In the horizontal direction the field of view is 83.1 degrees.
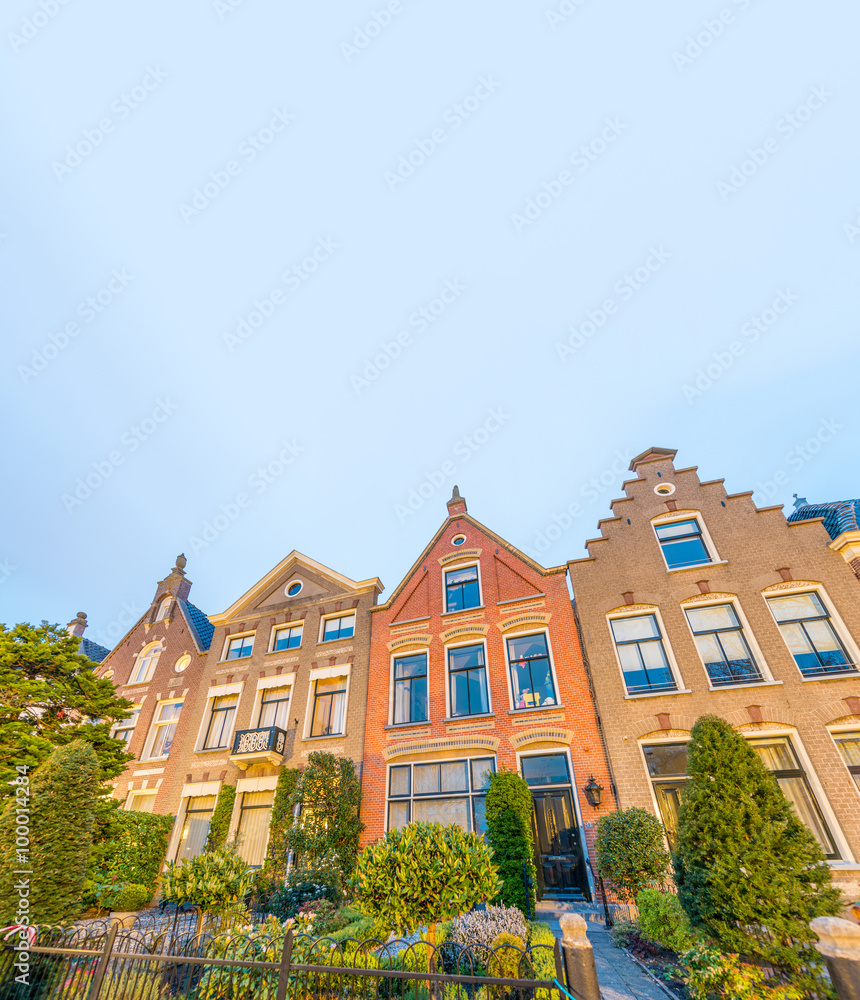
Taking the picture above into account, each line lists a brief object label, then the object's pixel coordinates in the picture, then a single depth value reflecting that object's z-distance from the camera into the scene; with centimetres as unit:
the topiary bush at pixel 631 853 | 1052
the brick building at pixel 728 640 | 1198
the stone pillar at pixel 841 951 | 404
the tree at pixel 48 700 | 1238
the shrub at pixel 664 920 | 811
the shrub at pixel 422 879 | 730
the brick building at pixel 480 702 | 1352
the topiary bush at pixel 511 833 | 1056
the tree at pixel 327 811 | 1397
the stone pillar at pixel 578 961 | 456
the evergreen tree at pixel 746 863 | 611
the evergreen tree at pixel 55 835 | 787
